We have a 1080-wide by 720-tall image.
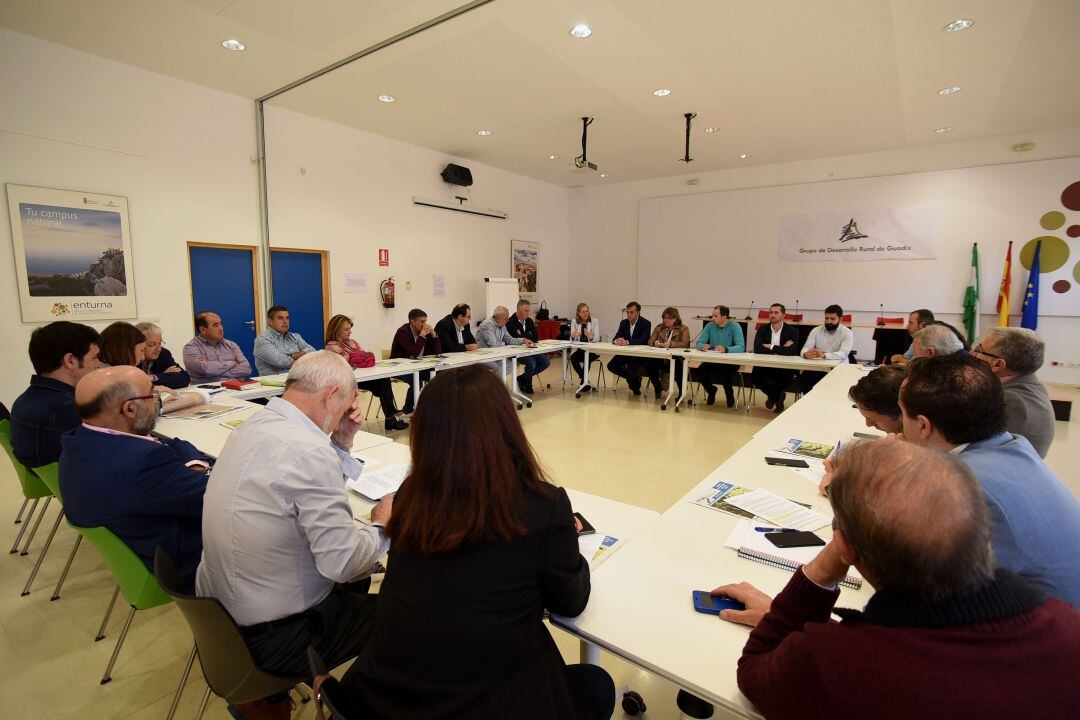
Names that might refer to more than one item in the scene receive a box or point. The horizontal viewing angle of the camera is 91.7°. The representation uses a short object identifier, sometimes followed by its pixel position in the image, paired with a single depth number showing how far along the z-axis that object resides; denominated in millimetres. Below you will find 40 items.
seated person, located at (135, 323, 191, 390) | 3680
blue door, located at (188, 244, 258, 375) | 5652
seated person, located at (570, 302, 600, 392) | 7445
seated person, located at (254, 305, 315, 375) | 4665
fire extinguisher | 7438
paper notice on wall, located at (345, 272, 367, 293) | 7047
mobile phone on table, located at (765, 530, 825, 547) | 1583
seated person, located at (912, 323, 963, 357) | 3051
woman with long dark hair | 960
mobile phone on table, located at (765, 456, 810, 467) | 2291
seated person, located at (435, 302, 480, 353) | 6343
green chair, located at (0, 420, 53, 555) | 2576
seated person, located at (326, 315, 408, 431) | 4852
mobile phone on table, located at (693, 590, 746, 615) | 1266
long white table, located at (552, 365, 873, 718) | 1099
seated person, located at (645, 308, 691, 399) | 6718
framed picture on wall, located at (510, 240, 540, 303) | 9812
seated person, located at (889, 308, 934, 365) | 4941
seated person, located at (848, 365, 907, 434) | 1967
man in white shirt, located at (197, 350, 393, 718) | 1343
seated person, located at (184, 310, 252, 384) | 4328
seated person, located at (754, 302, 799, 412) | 6168
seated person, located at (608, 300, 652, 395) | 6938
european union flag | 7172
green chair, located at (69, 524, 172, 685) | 1560
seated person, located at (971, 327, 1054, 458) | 2283
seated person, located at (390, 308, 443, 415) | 5609
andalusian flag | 7555
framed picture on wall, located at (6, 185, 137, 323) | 4496
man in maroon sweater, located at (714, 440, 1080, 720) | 687
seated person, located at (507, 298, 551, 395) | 7012
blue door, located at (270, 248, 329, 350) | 6379
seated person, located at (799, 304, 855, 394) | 5828
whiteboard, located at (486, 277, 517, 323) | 8828
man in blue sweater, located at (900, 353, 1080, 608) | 1130
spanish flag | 7340
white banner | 7910
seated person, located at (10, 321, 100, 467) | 2395
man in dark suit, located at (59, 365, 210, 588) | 1584
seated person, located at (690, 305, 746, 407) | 6324
